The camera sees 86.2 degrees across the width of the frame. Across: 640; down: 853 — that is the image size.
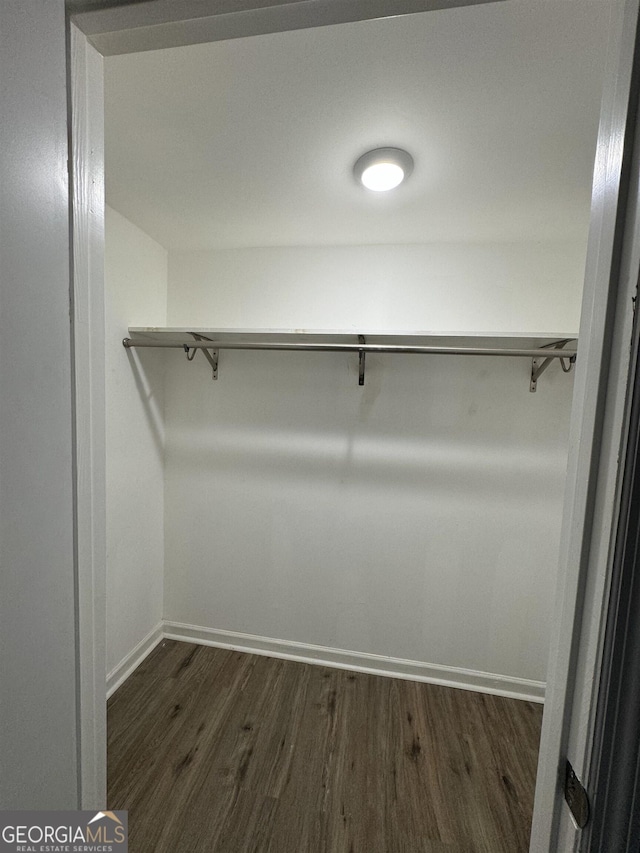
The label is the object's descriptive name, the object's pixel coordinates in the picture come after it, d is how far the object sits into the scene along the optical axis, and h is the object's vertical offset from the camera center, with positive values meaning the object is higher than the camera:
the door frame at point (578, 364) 0.44 +0.06
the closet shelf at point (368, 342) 1.43 +0.28
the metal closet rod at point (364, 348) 1.42 +0.23
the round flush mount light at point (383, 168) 1.12 +0.79
